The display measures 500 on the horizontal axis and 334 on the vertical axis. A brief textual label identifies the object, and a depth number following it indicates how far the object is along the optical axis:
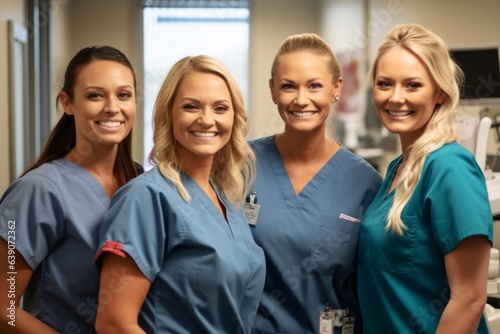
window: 5.96
